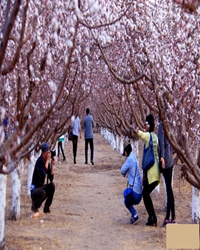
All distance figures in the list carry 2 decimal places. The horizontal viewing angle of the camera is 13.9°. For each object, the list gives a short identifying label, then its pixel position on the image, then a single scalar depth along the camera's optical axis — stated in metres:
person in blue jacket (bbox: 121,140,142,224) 14.26
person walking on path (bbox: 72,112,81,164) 31.46
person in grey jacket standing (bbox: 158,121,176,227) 13.20
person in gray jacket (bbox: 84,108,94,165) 31.15
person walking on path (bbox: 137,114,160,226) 13.69
